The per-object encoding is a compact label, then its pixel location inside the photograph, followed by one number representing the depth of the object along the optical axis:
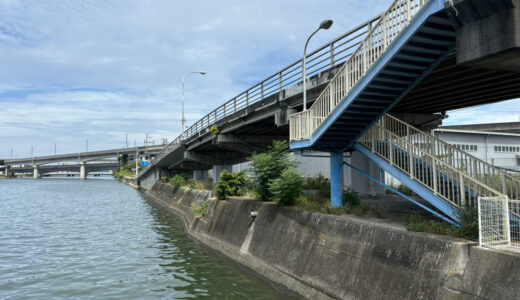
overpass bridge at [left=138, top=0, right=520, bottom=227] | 8.18
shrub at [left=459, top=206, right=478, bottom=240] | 8.85
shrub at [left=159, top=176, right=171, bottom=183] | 58.63
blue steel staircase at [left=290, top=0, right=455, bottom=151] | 9.30
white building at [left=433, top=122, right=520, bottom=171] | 34.69
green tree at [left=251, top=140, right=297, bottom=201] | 17.69
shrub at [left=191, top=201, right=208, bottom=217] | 25.04
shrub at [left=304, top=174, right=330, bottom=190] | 21.80
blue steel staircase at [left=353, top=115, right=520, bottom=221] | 10.05
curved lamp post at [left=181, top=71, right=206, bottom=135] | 44.19
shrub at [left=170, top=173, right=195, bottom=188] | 45.16
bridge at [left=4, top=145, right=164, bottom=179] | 134.52
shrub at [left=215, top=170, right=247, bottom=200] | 22.88
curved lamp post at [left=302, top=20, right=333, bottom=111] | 14.41
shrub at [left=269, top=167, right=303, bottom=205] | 15.62
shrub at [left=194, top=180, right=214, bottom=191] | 35.08
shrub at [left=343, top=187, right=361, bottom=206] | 14.83
